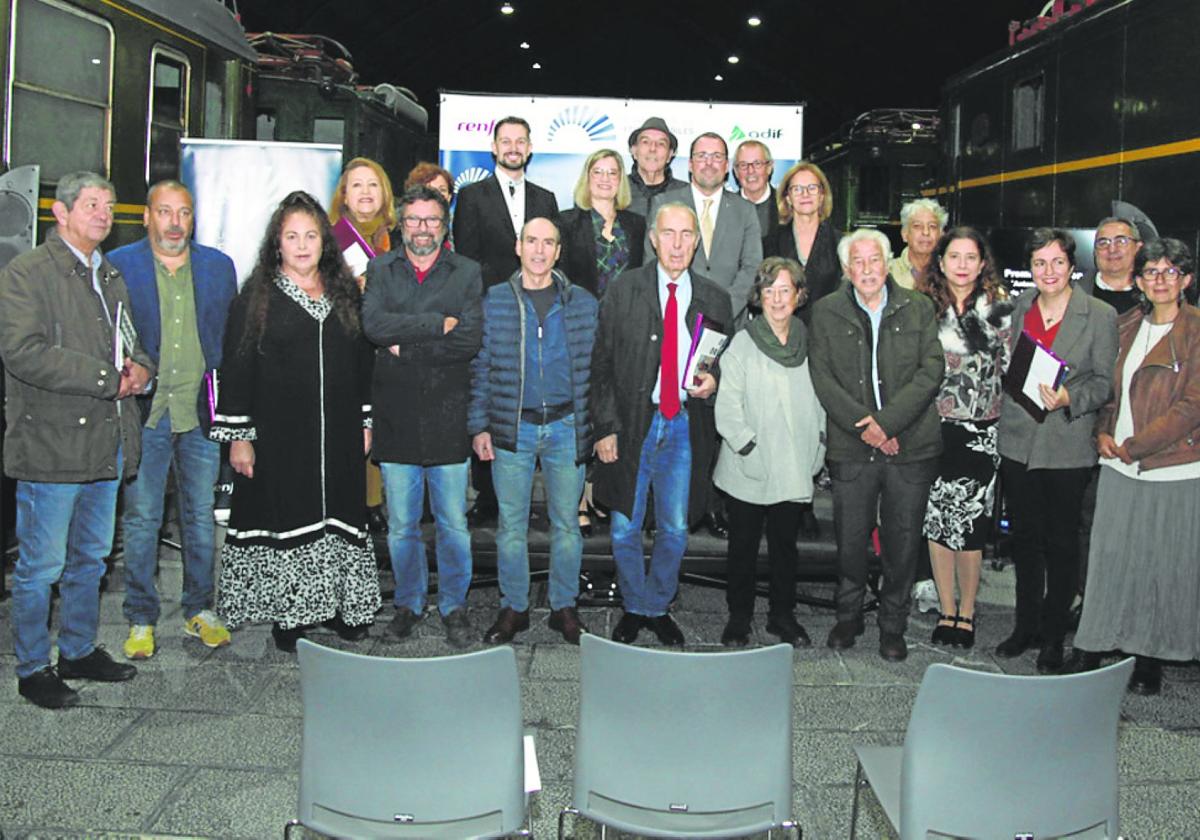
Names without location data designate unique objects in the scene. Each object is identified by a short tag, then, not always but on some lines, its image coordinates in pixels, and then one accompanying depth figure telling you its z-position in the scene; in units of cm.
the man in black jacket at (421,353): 451
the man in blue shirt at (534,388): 457
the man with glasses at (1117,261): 499
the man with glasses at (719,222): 530
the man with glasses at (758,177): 564
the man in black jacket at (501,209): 555
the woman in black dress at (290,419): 436
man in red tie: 460
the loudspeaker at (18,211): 503
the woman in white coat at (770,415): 461
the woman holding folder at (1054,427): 443
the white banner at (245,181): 662
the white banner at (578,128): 837
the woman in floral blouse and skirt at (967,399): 470
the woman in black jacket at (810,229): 529
